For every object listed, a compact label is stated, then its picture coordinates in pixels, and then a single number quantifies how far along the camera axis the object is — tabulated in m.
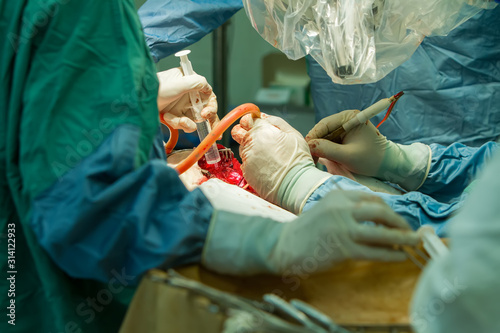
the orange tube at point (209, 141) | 1.55
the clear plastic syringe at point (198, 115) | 1.60
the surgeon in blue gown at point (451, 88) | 1.71
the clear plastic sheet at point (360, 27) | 1.59
